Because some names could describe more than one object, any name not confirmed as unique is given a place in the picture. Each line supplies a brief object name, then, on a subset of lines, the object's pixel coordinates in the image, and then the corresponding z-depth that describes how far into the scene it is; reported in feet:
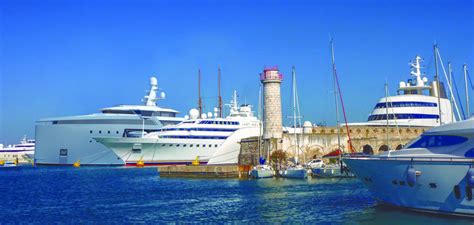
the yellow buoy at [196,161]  215.57
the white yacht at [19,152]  399.71
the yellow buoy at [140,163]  220.23
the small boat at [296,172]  132.77
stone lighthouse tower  170.71
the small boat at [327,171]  131.93
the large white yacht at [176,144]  219.41
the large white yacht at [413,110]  182.19
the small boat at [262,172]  138.31
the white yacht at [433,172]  57.98
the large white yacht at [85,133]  243.19
